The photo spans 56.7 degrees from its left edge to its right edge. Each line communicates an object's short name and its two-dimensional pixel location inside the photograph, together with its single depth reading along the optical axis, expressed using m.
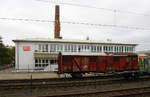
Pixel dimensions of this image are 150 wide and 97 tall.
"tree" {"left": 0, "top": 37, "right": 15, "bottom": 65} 42.59
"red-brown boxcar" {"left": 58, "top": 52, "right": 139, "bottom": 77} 16.06
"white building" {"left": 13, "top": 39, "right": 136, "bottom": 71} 29.47
